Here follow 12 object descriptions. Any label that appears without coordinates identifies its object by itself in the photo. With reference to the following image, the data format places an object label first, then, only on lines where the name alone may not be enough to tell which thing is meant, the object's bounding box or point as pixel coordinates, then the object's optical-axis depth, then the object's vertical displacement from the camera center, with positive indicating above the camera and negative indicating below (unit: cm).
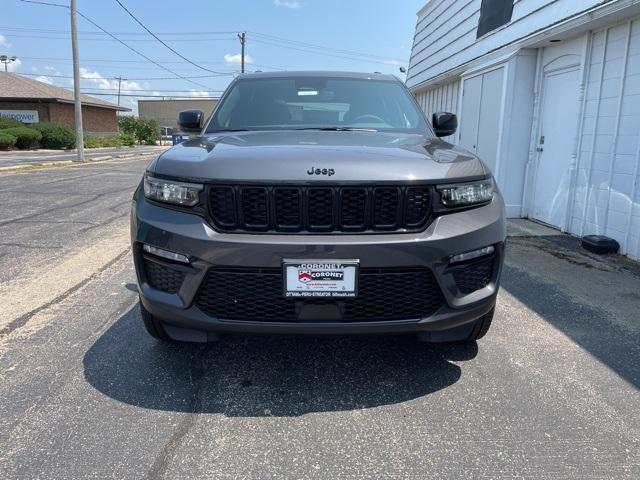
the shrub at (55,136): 3512 -24
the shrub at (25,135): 3288 -24
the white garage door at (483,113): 859 +54
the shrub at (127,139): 4766 -44
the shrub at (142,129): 5538 +55
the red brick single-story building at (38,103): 4066 +233
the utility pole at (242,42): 5119 +911
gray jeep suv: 249 -48
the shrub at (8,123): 3484 +53
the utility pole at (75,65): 2073 +266
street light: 6275 +848
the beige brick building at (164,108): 9294 +477
